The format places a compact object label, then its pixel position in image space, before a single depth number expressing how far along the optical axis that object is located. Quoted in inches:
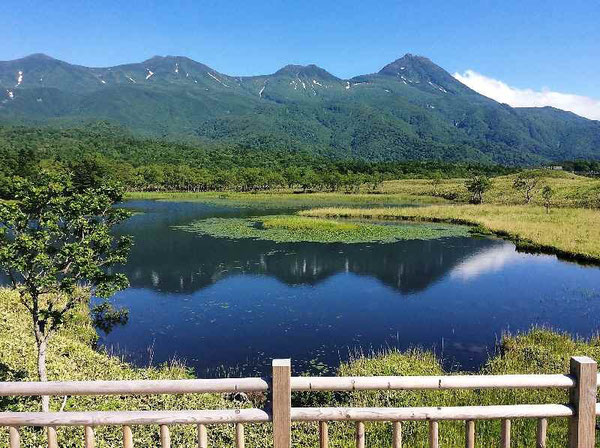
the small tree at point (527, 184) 4014.5
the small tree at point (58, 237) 556.4
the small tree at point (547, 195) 3412.4
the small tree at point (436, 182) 5056.1
